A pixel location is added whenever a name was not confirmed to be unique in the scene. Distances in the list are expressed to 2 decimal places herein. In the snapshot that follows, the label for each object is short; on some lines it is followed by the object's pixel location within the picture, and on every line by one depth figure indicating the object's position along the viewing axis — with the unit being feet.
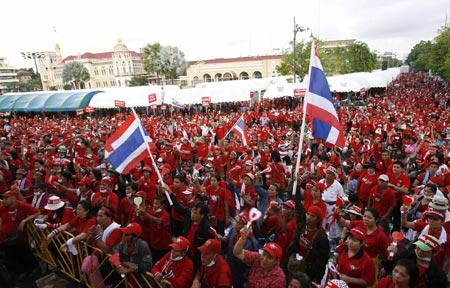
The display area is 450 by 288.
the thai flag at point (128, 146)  18.35
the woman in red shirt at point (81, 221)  14.89
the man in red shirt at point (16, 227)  16.21
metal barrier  12.67
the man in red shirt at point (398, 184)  18.15
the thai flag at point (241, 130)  31.22
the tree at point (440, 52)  103.71
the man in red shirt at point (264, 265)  10.54
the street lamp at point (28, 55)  240.20
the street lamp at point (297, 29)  90.17
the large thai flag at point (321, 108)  16.42
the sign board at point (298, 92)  71.26
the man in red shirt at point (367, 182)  19.29
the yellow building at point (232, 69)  205.77
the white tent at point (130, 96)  90.58
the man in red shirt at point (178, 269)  11.18
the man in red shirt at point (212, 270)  10.75
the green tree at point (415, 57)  193.65
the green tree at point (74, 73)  252.21
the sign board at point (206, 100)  75.46
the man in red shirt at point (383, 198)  17.02
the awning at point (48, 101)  102.68
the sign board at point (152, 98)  64.71
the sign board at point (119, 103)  70.13
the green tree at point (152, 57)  196.85
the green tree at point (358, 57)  194.80
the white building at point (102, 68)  312.71
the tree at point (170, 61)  197.16
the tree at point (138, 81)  248.93
